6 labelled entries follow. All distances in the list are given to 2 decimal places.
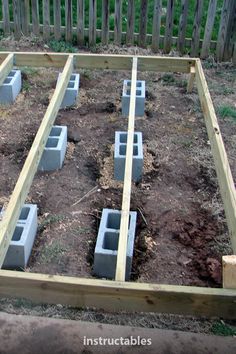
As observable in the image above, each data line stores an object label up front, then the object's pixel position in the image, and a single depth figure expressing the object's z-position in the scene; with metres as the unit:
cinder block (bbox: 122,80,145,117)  5.39
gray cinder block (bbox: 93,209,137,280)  3.16
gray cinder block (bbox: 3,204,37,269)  3.24
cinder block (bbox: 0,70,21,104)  5.48
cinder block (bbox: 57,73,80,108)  5.52
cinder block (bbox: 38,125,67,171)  4.30
